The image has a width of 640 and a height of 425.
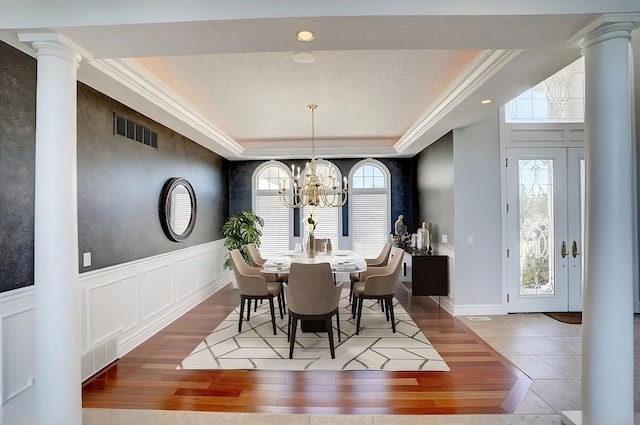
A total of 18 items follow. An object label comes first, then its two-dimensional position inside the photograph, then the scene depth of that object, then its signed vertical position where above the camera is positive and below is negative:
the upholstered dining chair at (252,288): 4.31 -0.94
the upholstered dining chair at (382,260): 5.55 -0.76
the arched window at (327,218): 7.64 -0.12
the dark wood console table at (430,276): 5.26 -0.96
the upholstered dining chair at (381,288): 4.25 -0.93
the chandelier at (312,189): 5.02 +0.35
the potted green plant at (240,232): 6.88 -0.39
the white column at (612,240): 2.13 -0.18
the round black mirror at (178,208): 4.69 +0.07
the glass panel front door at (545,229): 5.07 -0.26
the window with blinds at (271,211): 7.74 +0.04
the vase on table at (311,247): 4.98 -0.50
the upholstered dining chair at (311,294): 3.54 -0.85
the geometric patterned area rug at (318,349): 3.44 -1.49
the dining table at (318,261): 4.09 -0.63
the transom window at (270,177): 7.76 +0.80
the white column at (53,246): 2.21 -0.20
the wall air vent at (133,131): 3.76 +0.96
